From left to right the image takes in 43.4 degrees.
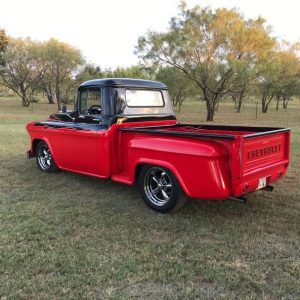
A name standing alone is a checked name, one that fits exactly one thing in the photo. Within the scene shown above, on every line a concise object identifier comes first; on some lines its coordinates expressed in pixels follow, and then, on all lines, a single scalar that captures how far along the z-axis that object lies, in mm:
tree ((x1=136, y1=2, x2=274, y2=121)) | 25094
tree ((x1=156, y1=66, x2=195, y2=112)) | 29625
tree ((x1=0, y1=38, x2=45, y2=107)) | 43312
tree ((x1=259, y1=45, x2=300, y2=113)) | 38938
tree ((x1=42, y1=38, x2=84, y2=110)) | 44188
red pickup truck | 4316
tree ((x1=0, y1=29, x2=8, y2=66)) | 35675
